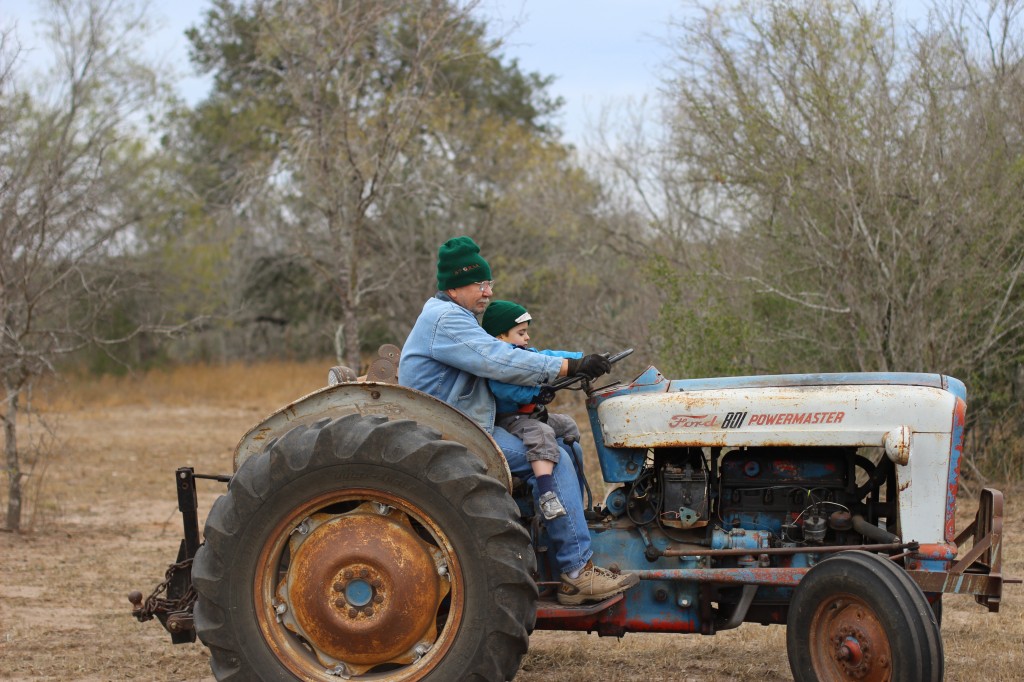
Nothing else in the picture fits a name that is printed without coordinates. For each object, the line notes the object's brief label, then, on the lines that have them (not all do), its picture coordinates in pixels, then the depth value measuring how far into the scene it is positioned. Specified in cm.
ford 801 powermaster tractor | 855
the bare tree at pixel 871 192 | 1847
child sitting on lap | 915
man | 912
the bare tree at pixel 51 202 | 1837
